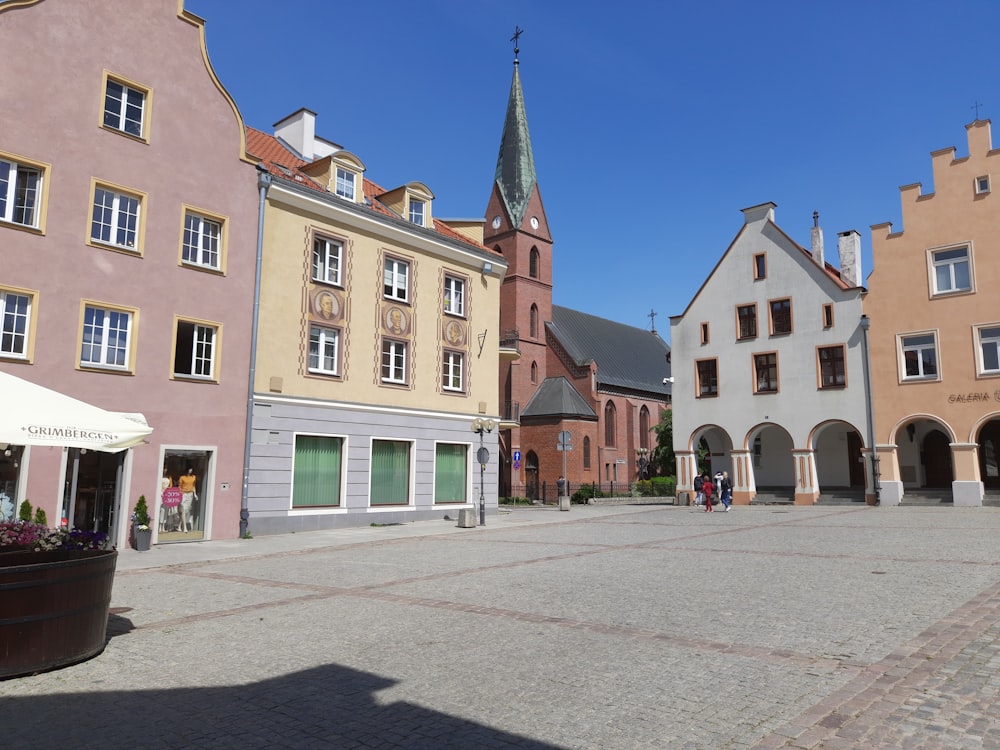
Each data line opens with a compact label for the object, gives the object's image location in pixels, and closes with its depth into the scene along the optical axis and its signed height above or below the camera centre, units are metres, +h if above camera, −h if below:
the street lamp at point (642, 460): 59.02 +1.09
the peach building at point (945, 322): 29.27 +6.29
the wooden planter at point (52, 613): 6.30 -1.26
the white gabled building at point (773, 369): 33.25 +5.01
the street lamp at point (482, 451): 24.55 +0.74
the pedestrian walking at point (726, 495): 29.45 -0.85
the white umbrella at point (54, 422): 6.91 +0.49
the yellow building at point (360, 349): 21.80 +4.12
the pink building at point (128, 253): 16.69 +5.43
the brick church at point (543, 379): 51.97 +7.17
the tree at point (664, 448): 55.03 +1.91
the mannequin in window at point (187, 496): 19.25 -0.64
